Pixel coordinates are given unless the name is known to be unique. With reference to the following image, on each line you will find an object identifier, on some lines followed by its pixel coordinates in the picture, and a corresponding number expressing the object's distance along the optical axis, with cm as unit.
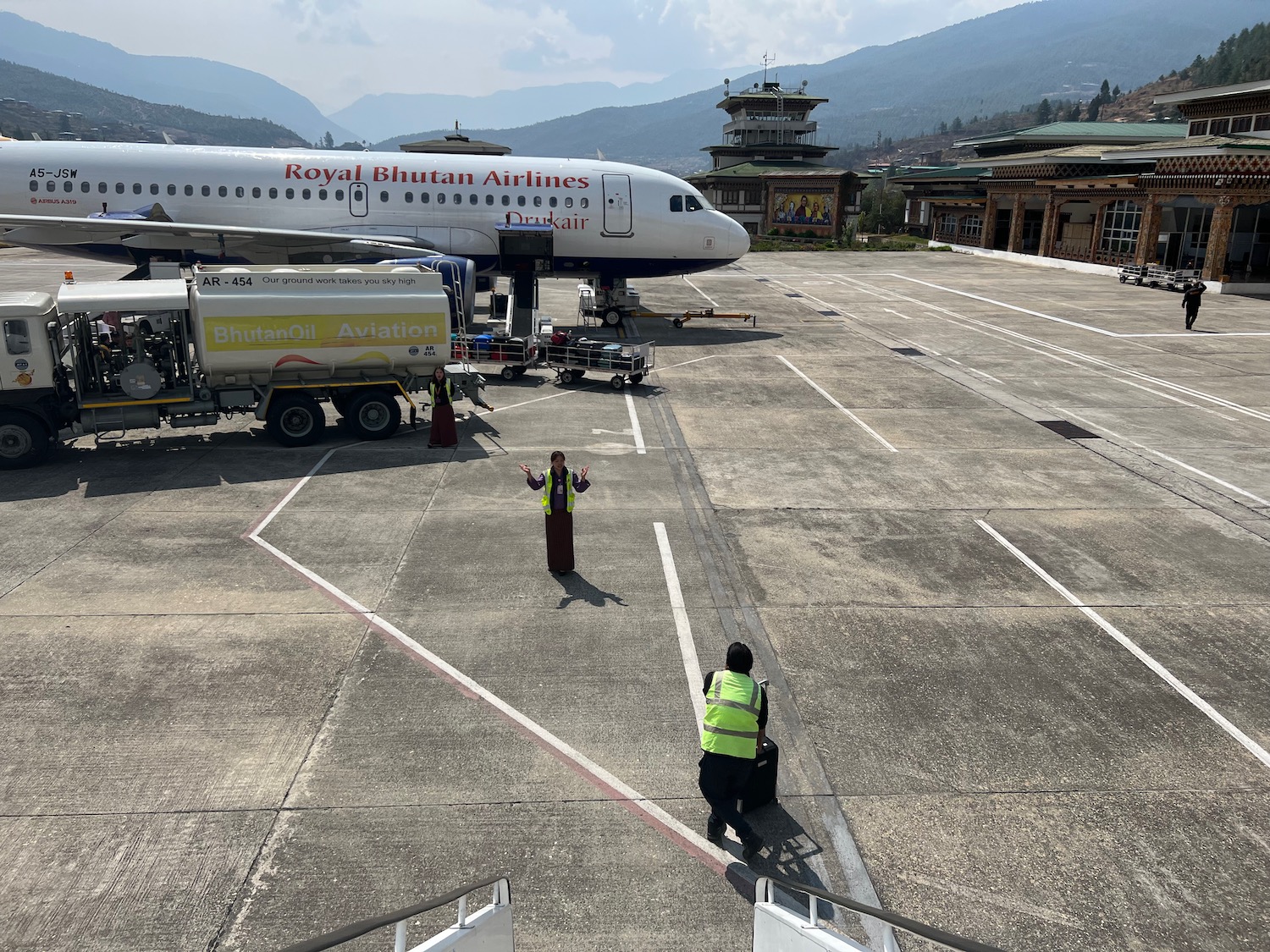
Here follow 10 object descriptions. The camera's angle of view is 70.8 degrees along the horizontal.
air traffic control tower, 8469
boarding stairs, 384
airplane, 2694
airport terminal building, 4403
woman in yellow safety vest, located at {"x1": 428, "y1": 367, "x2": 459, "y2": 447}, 1708
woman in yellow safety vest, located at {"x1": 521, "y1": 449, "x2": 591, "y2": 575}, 1159
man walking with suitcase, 700
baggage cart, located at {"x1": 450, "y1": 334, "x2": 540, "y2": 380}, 2356
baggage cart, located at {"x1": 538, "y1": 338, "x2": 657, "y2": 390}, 2275
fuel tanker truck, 1562
